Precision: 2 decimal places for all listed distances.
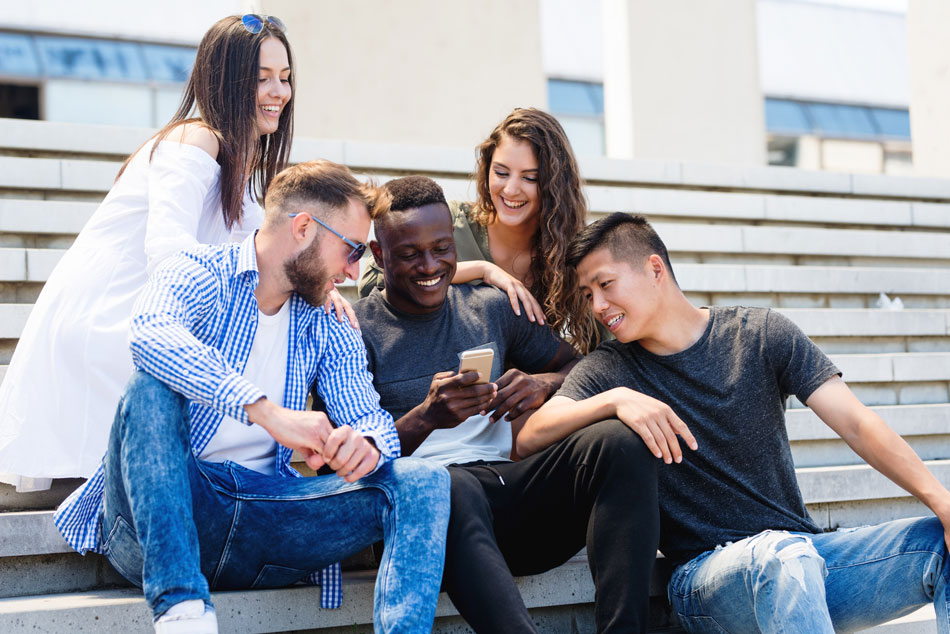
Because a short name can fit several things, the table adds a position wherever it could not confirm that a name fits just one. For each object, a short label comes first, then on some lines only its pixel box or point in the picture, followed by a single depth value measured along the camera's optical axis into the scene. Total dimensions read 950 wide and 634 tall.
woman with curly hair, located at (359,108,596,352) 3.43
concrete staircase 2.54
